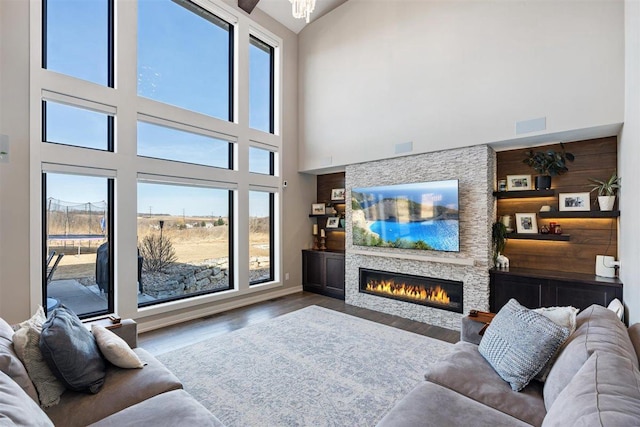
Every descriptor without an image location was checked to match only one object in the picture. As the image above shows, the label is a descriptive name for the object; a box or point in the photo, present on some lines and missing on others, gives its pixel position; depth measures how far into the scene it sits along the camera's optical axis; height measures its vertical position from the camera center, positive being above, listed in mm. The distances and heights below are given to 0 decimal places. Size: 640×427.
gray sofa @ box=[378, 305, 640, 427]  1027 -820
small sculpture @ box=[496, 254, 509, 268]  4016 -651
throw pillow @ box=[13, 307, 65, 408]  1618 -824
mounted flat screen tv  4156 -22
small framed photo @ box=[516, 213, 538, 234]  3908 -127
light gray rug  2281 -1500
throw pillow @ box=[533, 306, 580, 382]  1745 -687
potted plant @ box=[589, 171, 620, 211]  3328 +241
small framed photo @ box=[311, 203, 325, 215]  6309 +139
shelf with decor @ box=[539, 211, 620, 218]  3303 -12
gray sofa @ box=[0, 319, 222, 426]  1449 -1004
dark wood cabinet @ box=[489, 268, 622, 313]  3164 -865
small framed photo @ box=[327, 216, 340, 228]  6009 -138
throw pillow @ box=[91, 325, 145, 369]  1925 -881
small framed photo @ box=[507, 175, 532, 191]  3959 +420
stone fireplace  3953 -479
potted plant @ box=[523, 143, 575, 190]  3684 +618
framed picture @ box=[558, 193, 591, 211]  3531 +141
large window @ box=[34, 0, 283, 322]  3523 +890
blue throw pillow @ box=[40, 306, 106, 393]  1645 -788
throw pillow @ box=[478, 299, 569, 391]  1695 -792
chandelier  3281 +2337
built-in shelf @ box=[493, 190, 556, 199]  3762 +258
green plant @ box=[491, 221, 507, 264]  4000 -315
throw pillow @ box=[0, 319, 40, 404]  1438 -745
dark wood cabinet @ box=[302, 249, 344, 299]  5637 -1131
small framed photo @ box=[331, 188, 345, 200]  6035 +439
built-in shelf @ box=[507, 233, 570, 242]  3639 -295
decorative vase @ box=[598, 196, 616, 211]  3326 +120
